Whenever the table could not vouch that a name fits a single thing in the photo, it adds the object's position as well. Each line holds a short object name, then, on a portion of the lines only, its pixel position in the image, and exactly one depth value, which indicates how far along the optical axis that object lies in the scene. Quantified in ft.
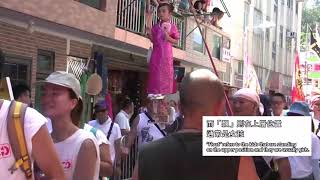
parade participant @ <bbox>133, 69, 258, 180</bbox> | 6.56
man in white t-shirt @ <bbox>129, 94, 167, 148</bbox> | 18.97
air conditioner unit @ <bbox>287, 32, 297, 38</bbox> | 121.46
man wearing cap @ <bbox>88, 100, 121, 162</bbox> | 21.80
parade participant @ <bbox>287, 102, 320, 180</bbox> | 14.98
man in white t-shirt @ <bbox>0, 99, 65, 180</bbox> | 6.70
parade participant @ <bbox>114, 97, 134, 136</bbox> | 26.33
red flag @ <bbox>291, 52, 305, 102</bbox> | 48.41
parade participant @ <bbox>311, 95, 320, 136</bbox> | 19.51
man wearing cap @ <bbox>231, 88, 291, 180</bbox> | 11.93
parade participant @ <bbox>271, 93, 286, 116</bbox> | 20.02
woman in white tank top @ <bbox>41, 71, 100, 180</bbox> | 8.98
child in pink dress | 19.45
